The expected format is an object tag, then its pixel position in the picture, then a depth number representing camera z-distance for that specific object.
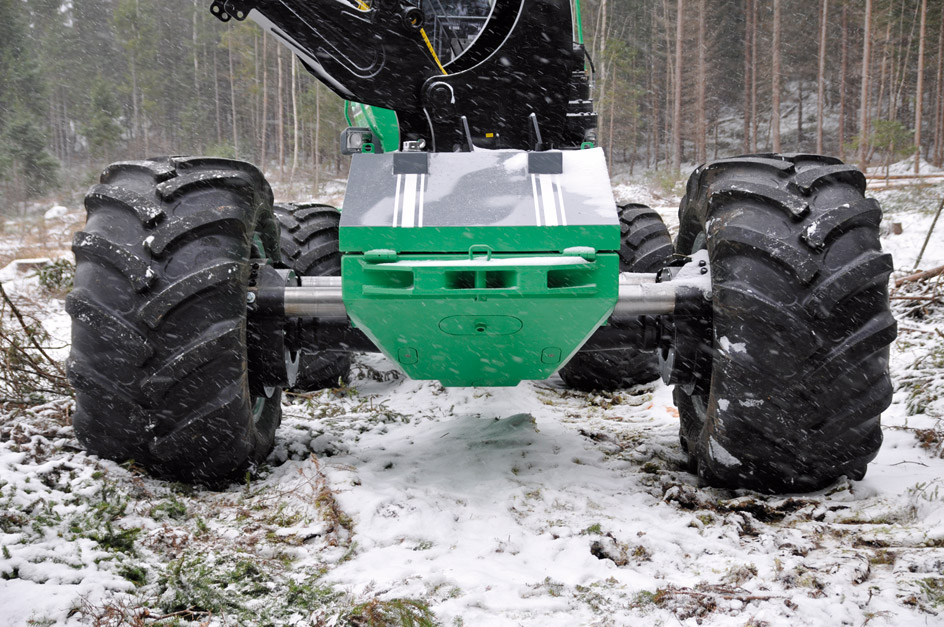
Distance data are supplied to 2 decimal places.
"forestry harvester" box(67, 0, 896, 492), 3.23
